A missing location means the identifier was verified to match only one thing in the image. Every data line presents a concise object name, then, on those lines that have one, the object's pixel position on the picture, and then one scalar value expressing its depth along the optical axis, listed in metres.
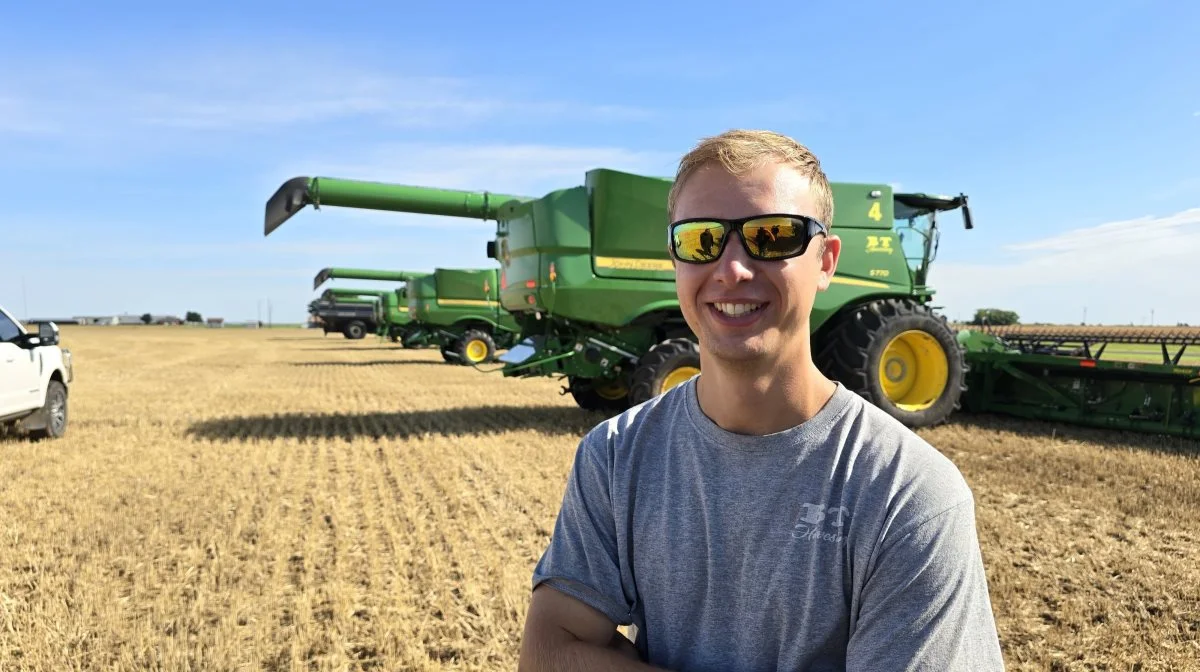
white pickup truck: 7.27
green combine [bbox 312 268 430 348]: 29.06
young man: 1.20
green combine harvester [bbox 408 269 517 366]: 21.22
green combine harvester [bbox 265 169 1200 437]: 7.79
